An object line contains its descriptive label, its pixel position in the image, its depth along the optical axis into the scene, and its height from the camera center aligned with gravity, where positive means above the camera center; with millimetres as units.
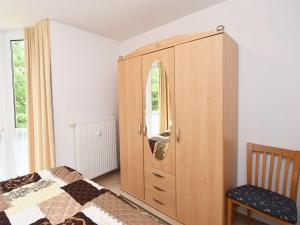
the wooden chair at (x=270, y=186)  1356 -806
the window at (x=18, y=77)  2527 +444
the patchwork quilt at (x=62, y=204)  945 -616
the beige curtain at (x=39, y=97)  2232 +124
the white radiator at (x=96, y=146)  2502 -635
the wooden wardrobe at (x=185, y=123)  1524 -196
